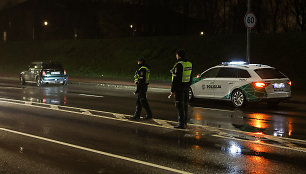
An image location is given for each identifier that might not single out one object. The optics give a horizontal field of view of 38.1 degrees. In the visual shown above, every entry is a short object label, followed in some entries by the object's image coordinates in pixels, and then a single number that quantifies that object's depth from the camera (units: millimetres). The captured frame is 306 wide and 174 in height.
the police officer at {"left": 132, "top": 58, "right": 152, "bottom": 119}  11891
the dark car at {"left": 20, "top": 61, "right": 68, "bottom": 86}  27042
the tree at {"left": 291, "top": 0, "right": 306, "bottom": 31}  47103
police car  14812
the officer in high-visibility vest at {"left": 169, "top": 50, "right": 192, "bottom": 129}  10258
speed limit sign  19547
